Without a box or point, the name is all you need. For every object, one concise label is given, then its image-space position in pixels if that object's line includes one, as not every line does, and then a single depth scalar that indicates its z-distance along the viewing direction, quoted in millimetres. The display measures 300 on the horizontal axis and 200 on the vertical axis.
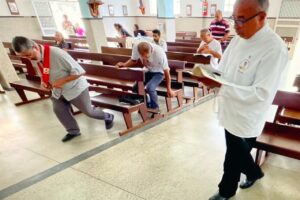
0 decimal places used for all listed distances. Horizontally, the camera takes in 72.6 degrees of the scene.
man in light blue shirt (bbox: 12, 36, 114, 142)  2248
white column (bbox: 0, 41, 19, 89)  4988
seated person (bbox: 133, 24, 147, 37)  7348
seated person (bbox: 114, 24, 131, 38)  7292
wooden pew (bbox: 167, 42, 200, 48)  5751
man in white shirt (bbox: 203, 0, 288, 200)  1127
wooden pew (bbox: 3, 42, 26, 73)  5983
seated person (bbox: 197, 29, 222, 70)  3635
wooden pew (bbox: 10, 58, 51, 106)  3902
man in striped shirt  5078
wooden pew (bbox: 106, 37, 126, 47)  7276
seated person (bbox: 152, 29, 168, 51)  4066
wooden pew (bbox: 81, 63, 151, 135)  2963
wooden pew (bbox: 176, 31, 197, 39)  10922
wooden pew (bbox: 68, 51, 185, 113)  3495
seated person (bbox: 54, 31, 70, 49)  5598
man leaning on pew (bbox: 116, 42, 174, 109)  3033
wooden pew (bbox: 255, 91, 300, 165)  1781
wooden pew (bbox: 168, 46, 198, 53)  4891
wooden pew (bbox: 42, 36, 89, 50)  6513
